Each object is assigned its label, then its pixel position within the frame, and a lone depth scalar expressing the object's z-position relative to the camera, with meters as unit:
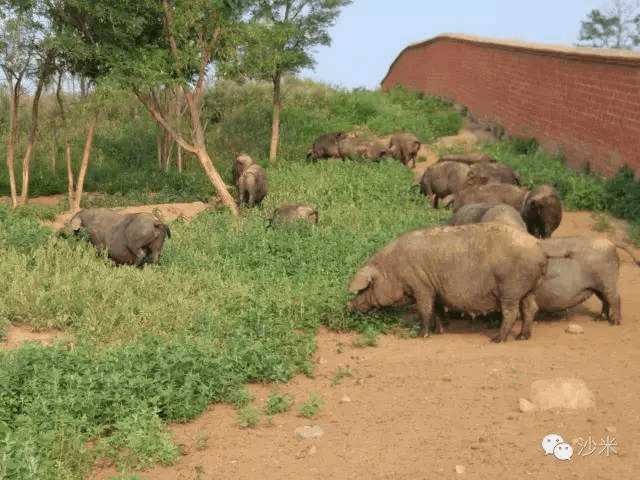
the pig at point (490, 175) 15.48
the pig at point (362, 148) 21.64
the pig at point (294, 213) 13.56
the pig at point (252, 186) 16.52
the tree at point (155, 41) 15.53
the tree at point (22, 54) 16.38
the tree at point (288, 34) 20.04
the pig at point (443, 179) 16.02
